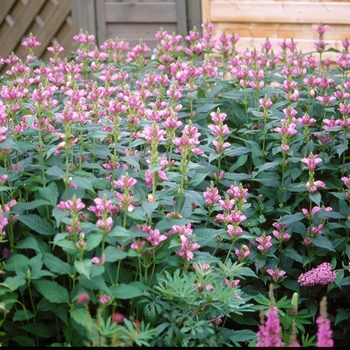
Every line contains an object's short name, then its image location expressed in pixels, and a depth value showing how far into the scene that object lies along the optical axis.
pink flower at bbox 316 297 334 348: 1.59
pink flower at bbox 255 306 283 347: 1.69
